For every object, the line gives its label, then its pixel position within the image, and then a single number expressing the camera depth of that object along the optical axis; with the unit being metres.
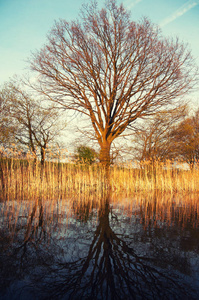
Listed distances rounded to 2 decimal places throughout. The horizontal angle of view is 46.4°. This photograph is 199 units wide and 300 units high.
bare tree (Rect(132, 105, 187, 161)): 21.62
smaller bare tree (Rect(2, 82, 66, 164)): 21.06
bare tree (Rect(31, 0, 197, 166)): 13.78
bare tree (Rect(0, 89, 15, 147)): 19.72
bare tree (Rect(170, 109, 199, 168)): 22.05
